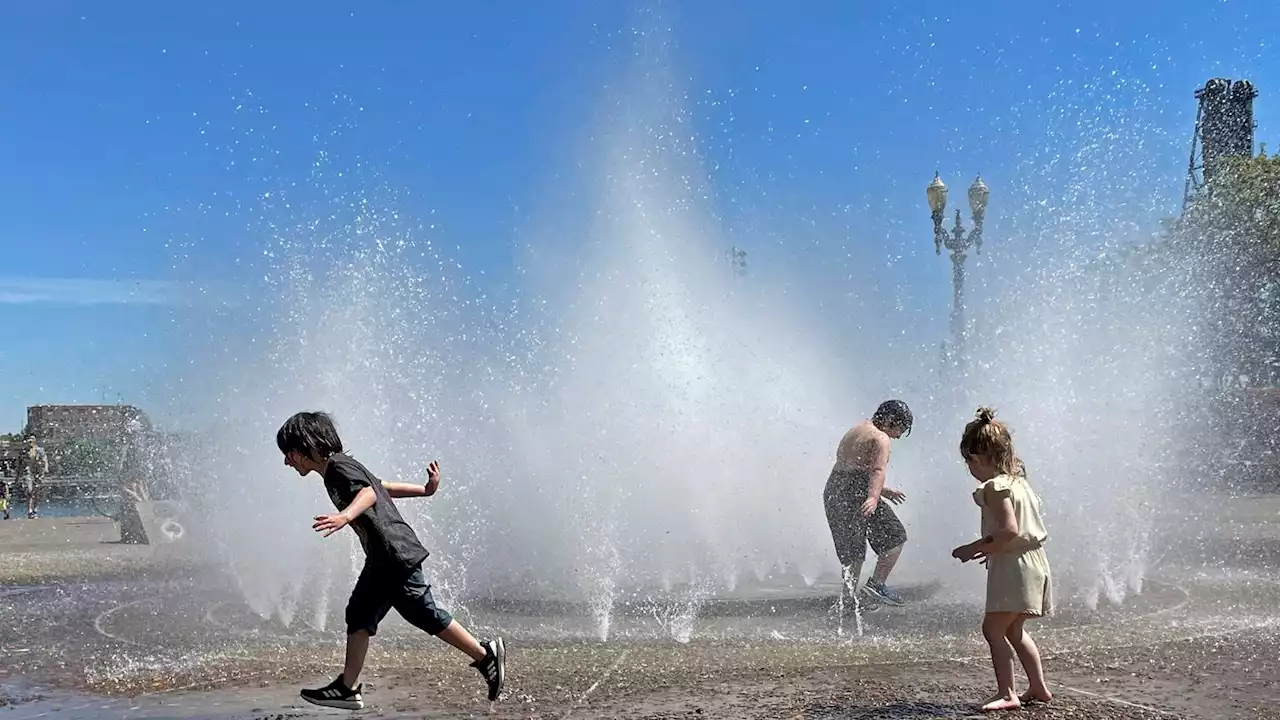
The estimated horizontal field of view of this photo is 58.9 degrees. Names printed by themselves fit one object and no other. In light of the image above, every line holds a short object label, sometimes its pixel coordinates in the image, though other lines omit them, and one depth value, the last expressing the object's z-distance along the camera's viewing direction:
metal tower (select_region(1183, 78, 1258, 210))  24.83
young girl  4.50
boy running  4.45
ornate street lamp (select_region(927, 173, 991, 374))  18.89
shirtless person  6.99
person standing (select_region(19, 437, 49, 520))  23.19
